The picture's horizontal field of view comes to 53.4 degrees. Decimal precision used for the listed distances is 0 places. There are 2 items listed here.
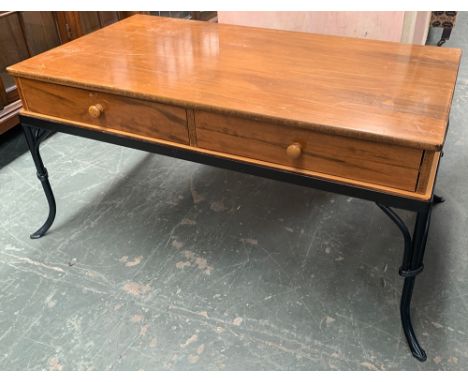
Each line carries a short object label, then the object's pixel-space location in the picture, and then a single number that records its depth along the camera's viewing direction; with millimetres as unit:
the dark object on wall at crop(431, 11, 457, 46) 3211
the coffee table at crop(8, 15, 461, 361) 1099
